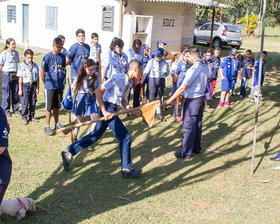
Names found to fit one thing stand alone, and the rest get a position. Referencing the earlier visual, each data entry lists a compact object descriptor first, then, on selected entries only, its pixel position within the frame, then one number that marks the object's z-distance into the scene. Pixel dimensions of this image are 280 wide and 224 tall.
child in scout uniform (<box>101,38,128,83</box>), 7.21
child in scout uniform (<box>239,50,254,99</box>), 11.05
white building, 16.16
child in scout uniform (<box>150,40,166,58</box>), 8.47
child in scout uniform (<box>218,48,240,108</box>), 9.80
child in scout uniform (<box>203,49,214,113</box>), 9.27
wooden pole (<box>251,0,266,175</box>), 5.11
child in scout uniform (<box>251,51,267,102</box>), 10.43
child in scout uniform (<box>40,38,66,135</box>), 6.59
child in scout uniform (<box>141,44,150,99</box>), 8.76
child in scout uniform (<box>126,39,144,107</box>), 8.09
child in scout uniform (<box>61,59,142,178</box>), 5.05
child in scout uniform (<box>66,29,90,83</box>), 7.46
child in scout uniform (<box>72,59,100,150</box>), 5.88
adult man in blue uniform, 5.73
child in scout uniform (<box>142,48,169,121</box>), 8.02
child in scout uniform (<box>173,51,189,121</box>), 7.83
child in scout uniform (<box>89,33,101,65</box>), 8.52
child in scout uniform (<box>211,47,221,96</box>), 9.76
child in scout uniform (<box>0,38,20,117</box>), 7.74
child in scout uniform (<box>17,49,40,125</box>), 7.36
